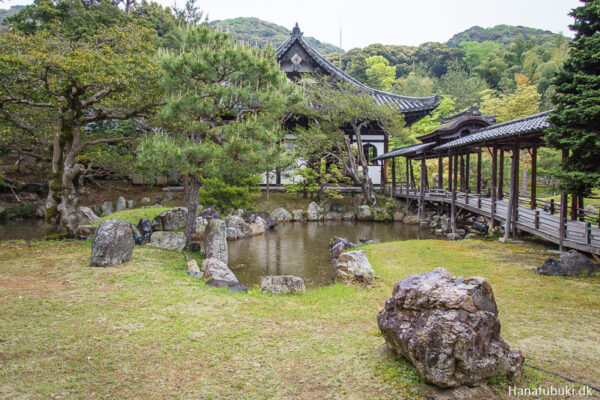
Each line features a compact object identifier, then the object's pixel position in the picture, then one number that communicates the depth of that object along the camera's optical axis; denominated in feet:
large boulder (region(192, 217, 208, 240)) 47.70
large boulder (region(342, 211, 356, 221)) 68.69
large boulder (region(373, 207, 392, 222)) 67.15
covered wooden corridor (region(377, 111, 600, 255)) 29.86
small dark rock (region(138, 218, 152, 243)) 39.71
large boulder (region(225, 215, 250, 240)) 49.29
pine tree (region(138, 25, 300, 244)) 28.66
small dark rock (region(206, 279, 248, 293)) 23.08
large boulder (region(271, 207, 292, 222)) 65.82
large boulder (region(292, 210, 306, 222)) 67.10
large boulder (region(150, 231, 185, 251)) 35.45
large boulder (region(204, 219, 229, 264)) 32.50
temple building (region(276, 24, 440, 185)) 76.07
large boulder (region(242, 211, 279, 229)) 58.65
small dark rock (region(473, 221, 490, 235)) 47.16
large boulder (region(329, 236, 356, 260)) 37.29
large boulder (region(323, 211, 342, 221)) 68.74
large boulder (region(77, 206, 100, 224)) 52.94
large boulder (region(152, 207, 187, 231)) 44.47
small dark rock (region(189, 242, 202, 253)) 36.42
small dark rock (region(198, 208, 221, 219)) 52.89
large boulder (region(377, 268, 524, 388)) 10.56
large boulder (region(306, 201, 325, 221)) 67.82
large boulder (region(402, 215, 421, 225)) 64.95
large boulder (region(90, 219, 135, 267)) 25.80
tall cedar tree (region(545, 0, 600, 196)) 21.48
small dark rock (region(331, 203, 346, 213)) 70.79
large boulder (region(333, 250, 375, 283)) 25.43
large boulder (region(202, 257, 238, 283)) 25.23
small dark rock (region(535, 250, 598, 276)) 24.29
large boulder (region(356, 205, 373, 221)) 67.67
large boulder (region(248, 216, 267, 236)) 53.26
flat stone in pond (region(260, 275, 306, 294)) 22.74
